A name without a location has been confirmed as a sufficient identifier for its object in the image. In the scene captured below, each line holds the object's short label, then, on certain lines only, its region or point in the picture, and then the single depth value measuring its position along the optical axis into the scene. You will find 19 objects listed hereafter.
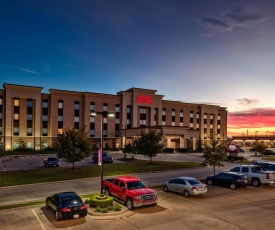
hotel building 70.06
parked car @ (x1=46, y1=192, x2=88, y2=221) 15.95
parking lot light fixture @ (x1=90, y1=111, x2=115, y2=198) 19.53
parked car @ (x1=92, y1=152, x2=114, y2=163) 45.28
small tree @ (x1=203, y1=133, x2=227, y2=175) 31.84
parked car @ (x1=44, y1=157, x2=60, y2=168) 40.49
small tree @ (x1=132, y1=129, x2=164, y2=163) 41.84
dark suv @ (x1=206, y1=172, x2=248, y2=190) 24.95
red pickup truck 18.27
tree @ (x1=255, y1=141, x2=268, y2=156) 67.00
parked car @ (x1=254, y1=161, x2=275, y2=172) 32.75
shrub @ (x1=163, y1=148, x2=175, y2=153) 68.90
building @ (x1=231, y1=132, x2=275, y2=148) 134.62
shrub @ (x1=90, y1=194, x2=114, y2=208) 18.20
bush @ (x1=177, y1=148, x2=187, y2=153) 71.31
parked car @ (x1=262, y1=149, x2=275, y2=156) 69.19
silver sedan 21.73
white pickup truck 26.11
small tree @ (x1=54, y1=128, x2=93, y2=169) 35.16
